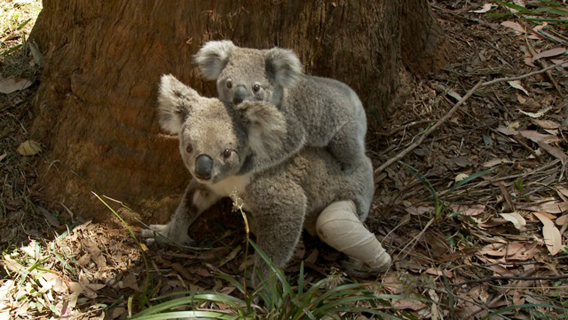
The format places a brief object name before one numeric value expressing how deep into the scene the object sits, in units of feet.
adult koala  10.16
